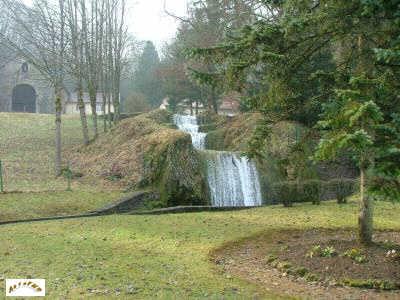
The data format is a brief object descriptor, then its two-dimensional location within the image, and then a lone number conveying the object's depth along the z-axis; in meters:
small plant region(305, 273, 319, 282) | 7.50
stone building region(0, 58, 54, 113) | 50.59
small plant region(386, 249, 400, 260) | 8.01
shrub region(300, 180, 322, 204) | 15.86
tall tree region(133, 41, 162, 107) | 48.02
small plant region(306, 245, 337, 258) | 8.35
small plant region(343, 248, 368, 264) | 7.93
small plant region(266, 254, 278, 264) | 8.59
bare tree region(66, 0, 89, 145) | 23.69
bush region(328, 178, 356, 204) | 15.76
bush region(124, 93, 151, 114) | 38.88
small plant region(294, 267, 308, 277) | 7.78
